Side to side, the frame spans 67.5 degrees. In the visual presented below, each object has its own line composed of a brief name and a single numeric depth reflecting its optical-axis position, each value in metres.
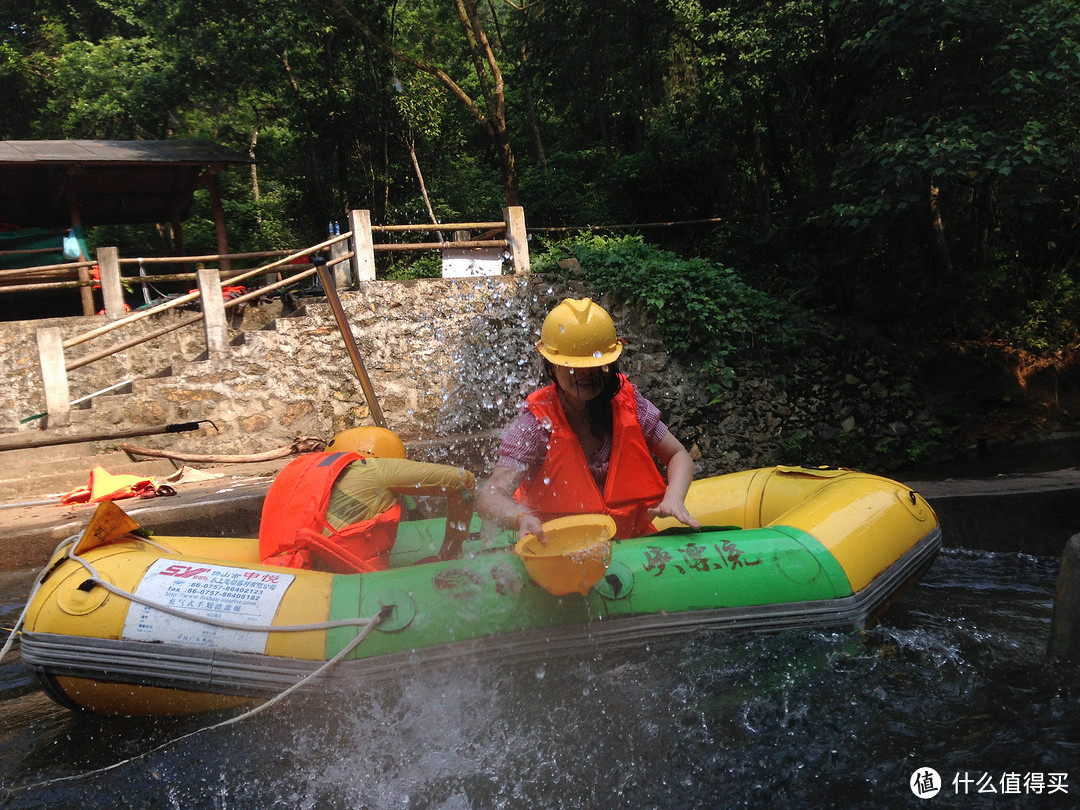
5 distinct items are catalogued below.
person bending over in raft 3.44
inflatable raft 2.98
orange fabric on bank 5.76
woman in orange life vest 3.15
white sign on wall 8.48
